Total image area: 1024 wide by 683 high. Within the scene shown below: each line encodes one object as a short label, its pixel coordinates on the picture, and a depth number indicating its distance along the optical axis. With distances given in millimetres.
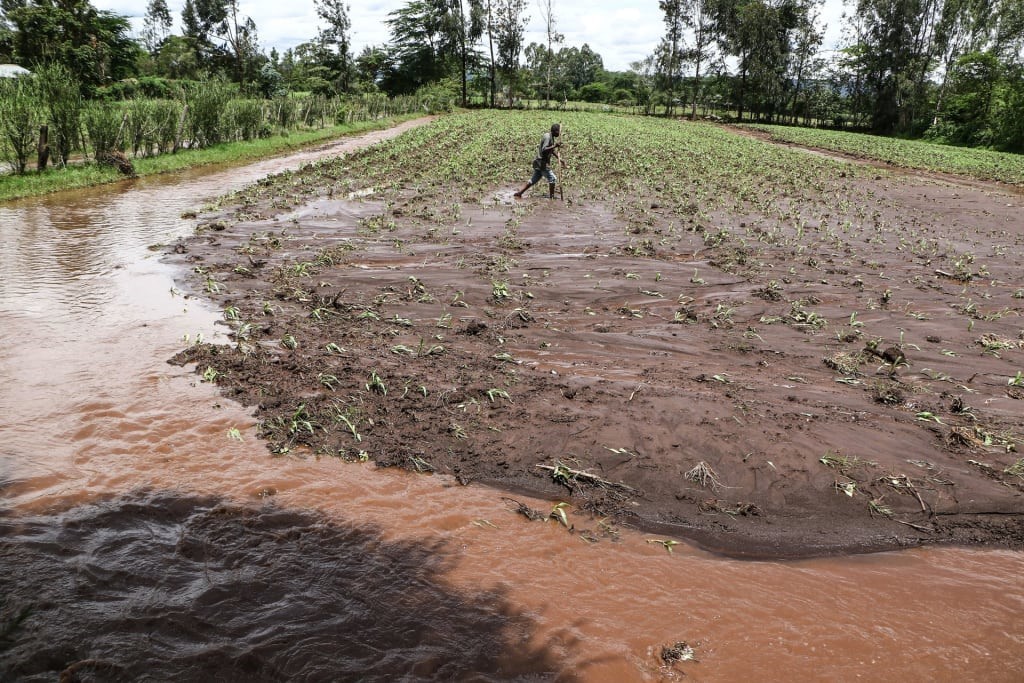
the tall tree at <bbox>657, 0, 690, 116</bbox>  55562
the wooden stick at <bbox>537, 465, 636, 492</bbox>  4219
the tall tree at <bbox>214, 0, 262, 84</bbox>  44156
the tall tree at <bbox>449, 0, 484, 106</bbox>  57219
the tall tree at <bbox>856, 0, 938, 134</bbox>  40562
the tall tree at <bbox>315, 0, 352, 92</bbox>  52062
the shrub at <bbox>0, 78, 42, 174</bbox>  14469
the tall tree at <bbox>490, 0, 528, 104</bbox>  56000
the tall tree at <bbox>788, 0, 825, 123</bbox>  51094
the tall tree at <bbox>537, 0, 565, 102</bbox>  58281
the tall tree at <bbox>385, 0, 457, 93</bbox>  60625
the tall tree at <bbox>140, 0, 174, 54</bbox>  81812
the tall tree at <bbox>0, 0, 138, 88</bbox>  28016
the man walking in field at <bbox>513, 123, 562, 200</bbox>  13734
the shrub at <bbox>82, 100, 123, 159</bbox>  16594
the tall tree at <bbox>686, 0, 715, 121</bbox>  54531
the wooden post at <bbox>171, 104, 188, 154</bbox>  20208
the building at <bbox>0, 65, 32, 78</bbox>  28372
